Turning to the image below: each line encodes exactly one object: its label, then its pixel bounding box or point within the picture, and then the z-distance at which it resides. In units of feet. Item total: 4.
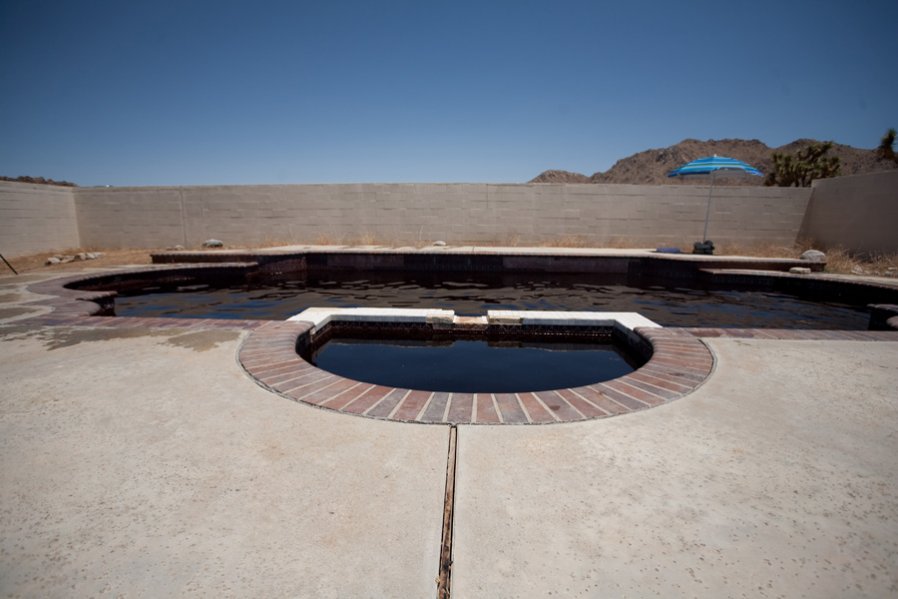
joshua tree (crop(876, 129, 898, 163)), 77.00
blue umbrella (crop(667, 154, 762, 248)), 33.40
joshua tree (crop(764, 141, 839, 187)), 72.28
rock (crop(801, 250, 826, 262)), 30.69
